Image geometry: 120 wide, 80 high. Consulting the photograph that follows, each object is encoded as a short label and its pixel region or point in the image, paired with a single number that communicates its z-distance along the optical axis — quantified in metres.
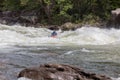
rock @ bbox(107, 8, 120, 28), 31.90
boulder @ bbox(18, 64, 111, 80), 10.41
